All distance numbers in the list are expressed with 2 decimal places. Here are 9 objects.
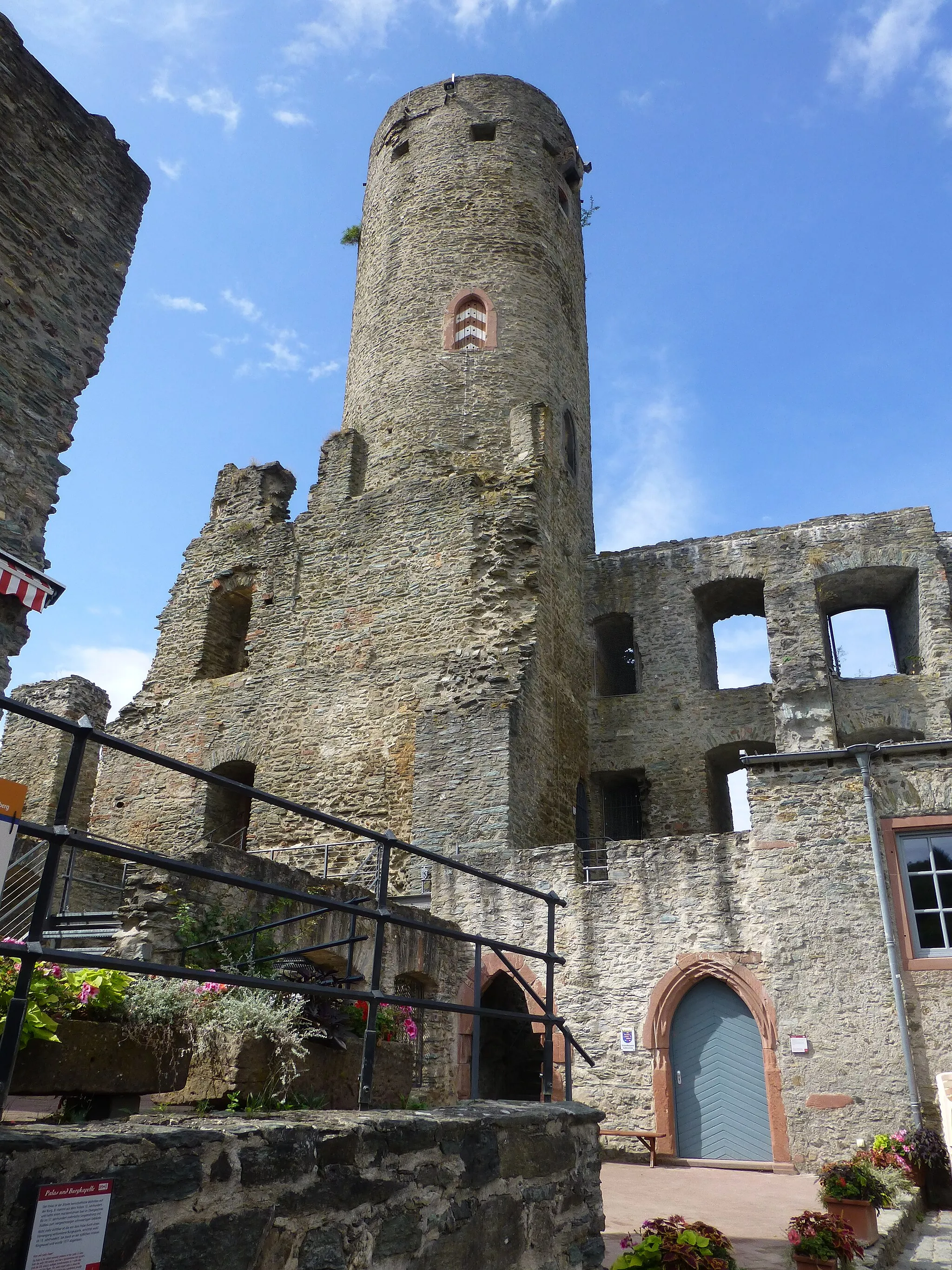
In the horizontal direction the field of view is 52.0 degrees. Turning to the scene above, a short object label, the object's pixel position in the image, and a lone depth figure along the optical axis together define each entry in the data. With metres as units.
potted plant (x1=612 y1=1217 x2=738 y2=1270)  4.65
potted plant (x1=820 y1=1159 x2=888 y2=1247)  6.45
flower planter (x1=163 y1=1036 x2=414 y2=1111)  3.99
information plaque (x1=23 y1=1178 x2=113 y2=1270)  2.21
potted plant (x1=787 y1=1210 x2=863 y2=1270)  5.36
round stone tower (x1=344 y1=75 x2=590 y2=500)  17.75
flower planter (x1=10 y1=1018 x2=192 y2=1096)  3.16
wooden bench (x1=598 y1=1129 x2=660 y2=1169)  10.31
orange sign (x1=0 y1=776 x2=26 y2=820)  2.46
